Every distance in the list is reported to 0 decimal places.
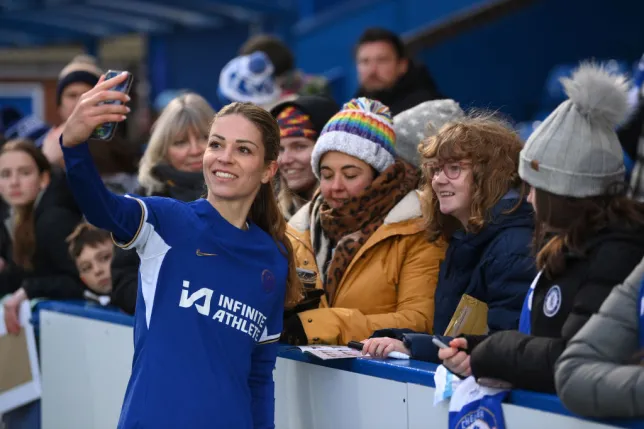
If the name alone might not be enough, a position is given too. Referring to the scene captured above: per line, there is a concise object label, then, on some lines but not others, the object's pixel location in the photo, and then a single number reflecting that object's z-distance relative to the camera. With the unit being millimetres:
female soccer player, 7014
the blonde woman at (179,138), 11100
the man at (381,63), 13355
